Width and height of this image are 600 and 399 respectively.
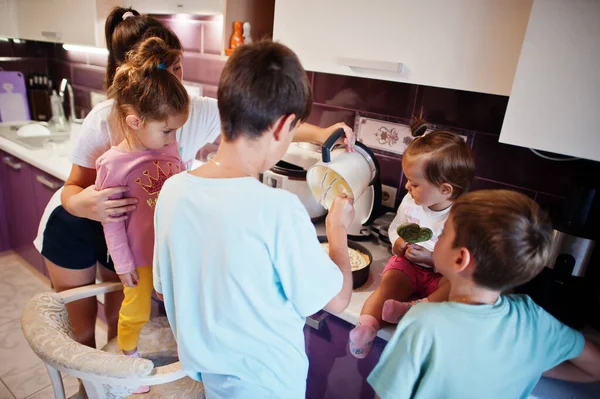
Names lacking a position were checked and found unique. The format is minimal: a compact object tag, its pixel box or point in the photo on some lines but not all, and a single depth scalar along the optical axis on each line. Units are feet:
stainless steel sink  7.58
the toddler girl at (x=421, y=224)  3.42
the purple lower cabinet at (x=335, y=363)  3.95
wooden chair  2.87
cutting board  8.74
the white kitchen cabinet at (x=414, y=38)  3.21
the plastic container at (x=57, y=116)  8.82
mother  3.91
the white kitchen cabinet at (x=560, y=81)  2.78
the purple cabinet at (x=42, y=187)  6.59
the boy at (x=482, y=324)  2.49
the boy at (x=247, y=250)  2.33
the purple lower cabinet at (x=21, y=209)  7.43
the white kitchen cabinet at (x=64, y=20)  6.36
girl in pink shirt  3.48
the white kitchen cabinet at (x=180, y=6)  4.91
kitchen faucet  8.68
